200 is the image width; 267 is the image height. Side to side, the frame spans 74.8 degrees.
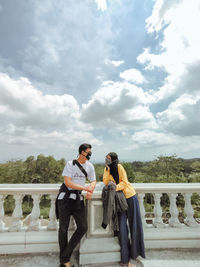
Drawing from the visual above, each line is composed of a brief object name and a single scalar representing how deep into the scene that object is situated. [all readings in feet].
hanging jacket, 6.84
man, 6.63
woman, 7.04
